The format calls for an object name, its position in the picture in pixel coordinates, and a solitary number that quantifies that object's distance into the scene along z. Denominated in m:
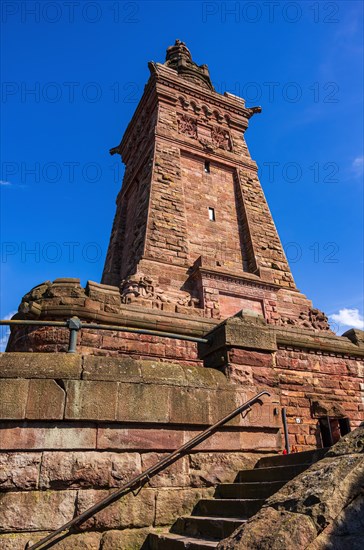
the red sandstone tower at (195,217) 13.64
